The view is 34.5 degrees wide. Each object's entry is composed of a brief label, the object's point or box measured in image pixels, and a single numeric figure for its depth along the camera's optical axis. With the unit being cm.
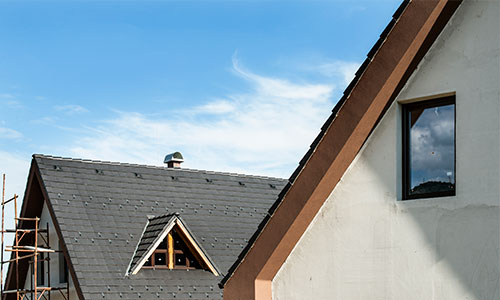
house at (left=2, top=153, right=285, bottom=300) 1992
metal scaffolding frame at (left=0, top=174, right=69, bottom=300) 2091
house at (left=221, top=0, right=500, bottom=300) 761
